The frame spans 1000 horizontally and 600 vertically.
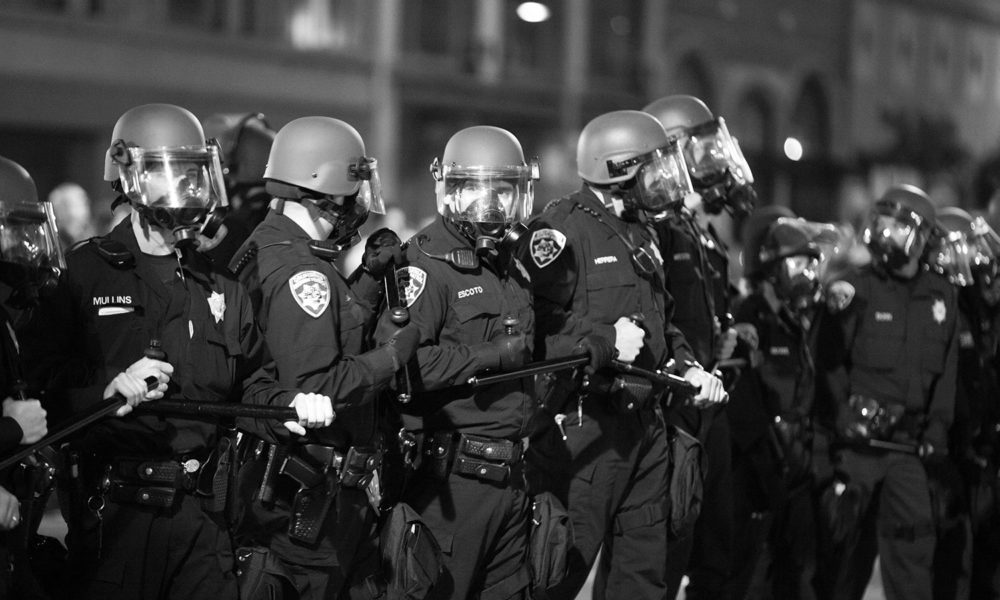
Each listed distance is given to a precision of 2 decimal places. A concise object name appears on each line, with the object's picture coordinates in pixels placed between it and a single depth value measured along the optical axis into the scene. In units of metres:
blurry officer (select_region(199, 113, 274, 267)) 12.37
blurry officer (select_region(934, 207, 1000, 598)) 13.88
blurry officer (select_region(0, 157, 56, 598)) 7.86
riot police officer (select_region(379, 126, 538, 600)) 9.56
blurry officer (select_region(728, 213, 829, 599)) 13.36
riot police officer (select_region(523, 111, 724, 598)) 10.74
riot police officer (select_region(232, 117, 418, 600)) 8.67
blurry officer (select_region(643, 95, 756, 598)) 12.17
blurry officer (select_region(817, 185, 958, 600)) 13.20
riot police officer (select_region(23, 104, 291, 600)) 8.42
